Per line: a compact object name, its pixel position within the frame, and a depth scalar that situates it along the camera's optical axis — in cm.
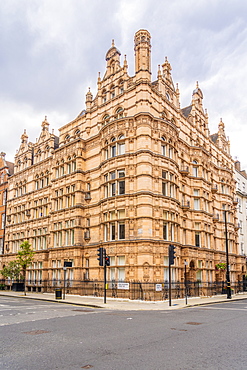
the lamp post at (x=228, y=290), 3256
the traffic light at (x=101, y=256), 2558
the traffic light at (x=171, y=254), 2435
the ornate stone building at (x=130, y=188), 3077
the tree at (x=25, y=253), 3781
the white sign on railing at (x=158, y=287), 2830
